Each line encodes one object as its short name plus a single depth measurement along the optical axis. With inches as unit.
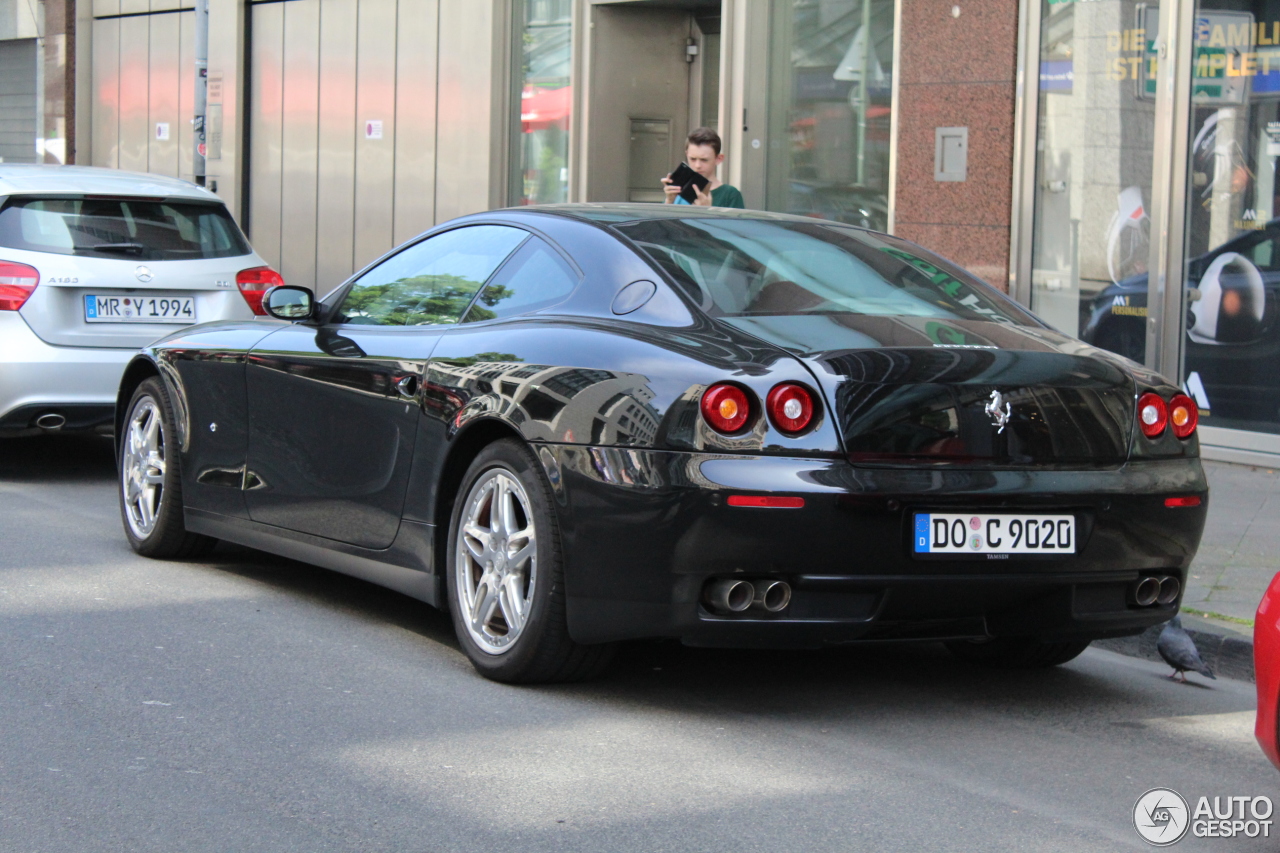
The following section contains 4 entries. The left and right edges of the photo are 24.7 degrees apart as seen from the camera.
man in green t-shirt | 605.9
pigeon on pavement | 355.0
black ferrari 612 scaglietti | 294.7
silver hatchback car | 579.2
